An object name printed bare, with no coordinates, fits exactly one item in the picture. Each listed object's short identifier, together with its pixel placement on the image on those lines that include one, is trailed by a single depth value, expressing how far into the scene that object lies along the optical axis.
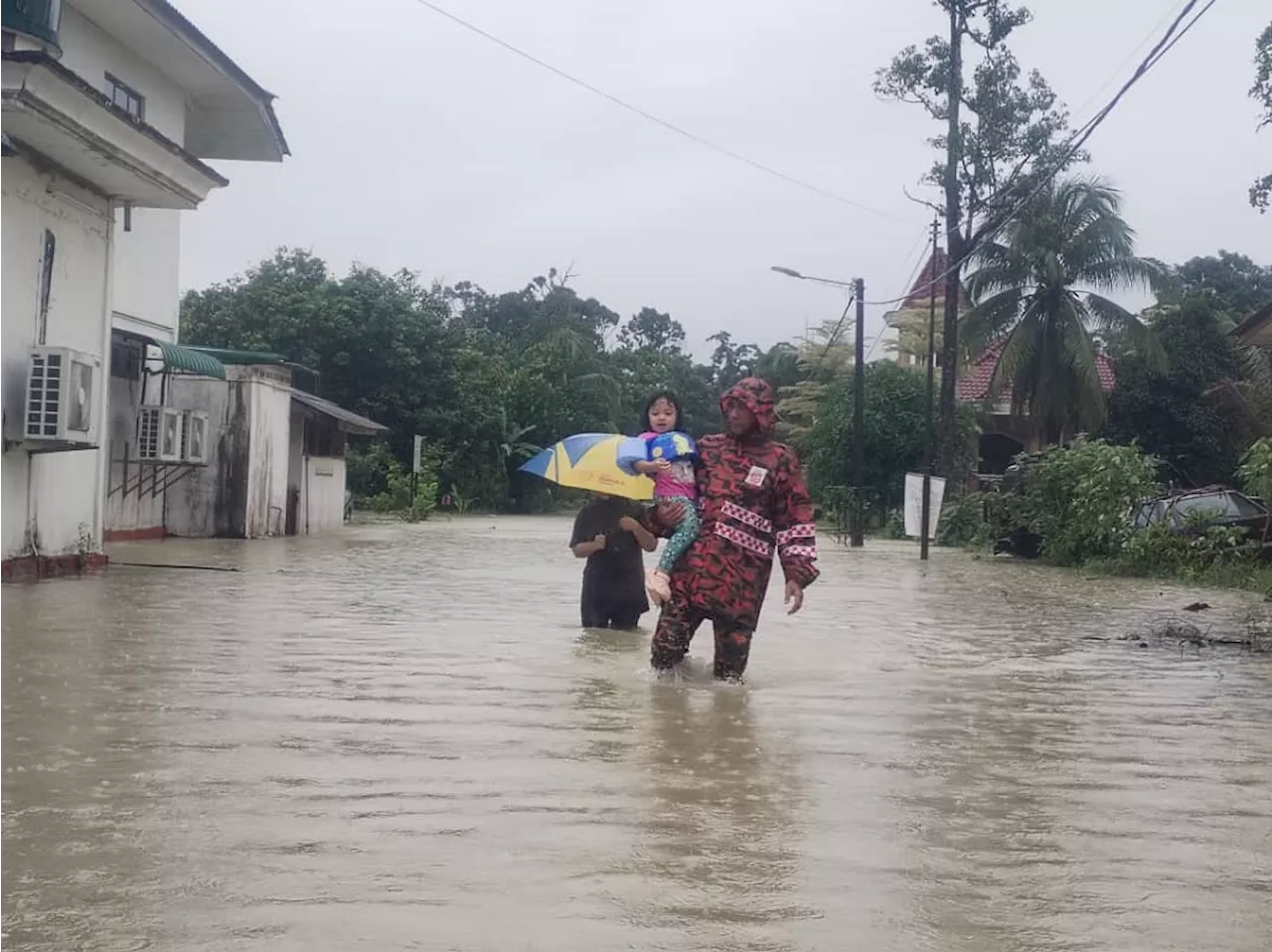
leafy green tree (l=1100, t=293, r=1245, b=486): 36.47
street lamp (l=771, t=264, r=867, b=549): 27.12
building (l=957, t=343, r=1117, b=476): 36.99
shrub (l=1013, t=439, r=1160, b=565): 20.67
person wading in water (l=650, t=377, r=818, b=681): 6.89
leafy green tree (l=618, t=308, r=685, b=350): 84.31
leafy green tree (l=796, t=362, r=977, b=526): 35.03
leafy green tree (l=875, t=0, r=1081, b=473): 30.94
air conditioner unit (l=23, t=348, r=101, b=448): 11.88
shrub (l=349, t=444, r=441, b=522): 35.03
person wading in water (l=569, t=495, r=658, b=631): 9.10
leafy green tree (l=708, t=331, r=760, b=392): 72.62
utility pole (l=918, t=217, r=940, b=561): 23.70
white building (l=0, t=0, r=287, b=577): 11.31
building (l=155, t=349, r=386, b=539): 21.69
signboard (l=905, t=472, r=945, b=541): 26.39
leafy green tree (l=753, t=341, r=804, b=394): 53.47
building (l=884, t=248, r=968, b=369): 43.62
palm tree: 32.50
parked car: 18.77
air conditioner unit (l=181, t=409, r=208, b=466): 18.73
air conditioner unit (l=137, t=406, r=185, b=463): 18.14
